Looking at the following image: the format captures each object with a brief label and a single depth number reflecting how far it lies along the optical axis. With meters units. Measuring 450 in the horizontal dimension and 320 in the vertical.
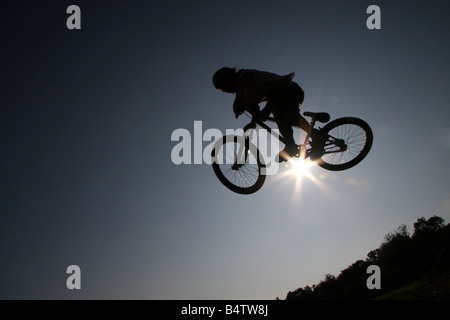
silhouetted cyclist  5.24
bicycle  5.21
